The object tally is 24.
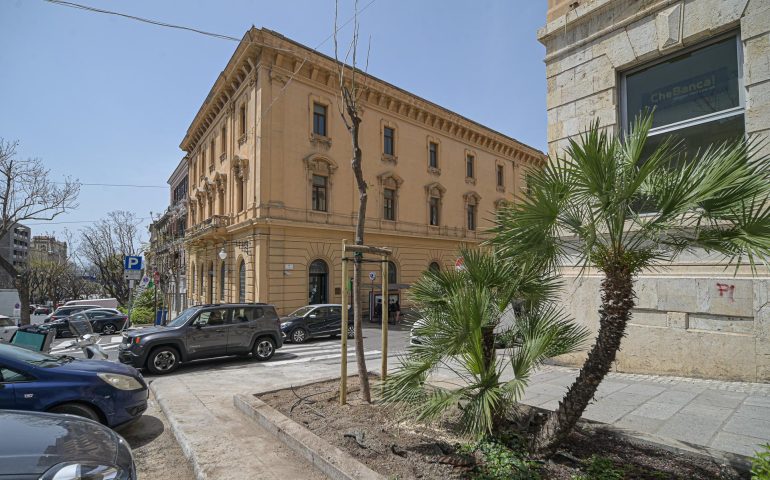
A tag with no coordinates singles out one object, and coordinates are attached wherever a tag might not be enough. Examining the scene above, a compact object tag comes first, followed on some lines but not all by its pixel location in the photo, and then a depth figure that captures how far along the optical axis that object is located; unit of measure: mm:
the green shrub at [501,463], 3385
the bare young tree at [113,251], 38406
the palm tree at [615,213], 3158
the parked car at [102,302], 33025
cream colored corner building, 21641
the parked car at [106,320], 22016
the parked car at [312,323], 15789
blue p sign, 15828
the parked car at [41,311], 40188
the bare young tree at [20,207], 19402
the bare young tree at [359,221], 5977
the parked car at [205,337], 10062
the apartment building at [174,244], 34406
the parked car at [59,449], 2807
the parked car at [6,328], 14597
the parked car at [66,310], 25556
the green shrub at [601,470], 3297
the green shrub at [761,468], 2197
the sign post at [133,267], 15852
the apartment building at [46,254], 52225
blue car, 4824
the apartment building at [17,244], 81981
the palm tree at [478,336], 3676
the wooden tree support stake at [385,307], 6028
